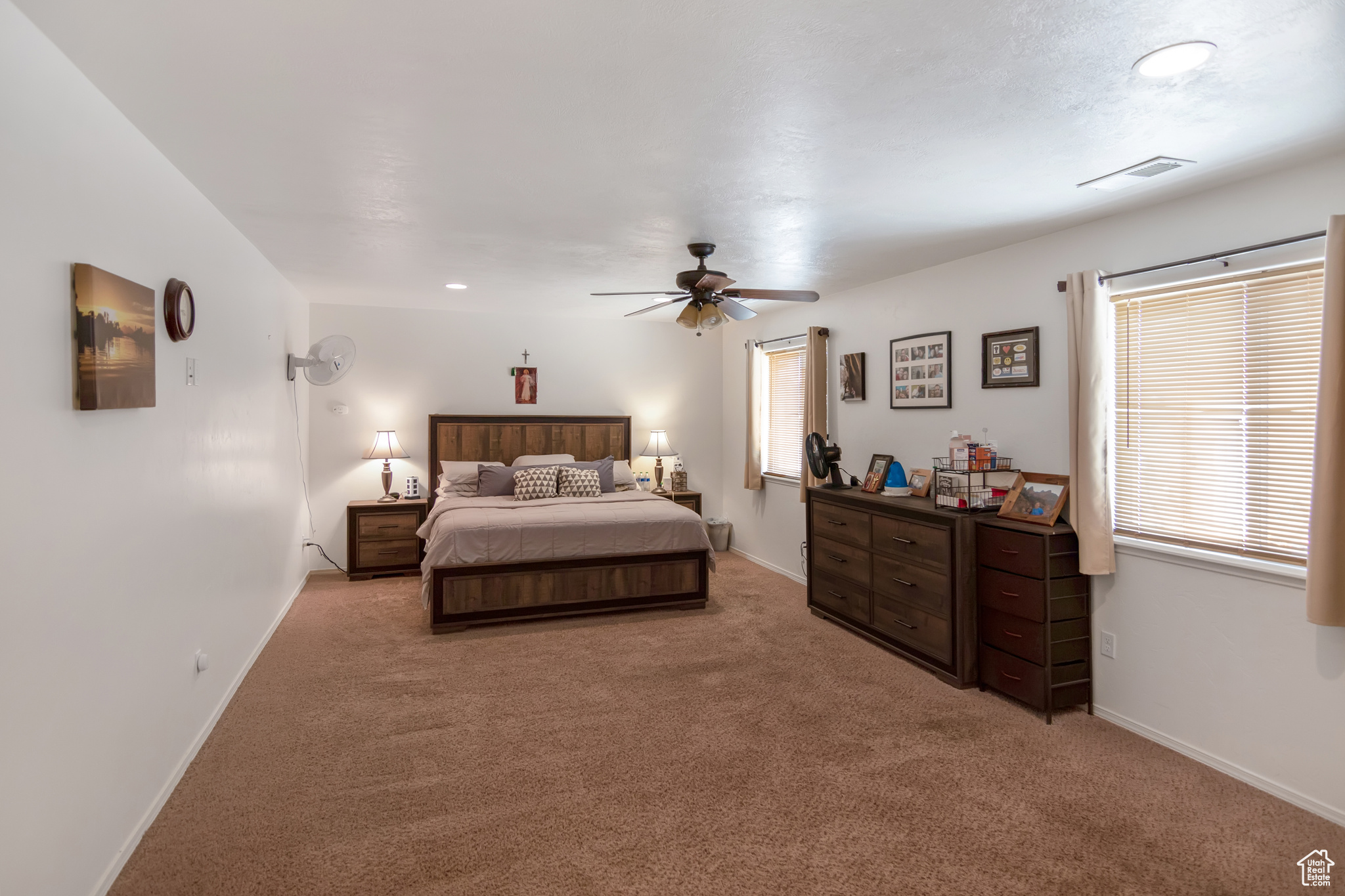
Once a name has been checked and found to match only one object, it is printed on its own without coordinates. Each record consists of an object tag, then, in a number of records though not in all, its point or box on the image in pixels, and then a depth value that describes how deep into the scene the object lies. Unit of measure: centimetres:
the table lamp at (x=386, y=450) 600
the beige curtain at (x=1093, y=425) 318
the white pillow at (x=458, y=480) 595
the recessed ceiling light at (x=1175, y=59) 181
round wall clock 261
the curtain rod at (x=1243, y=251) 254
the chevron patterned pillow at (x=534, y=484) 559
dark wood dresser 356
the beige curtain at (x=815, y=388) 541
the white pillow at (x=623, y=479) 647
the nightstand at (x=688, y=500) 670
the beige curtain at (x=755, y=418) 642
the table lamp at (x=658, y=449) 686
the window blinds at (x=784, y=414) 600
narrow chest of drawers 321
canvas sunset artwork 193
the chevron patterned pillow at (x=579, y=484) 575
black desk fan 484
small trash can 698
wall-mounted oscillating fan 483
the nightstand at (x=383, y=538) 579
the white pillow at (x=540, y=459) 629
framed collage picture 432
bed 451
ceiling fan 382
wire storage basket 369
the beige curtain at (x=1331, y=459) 234
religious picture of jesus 657
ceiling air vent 258
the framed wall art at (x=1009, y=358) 369
